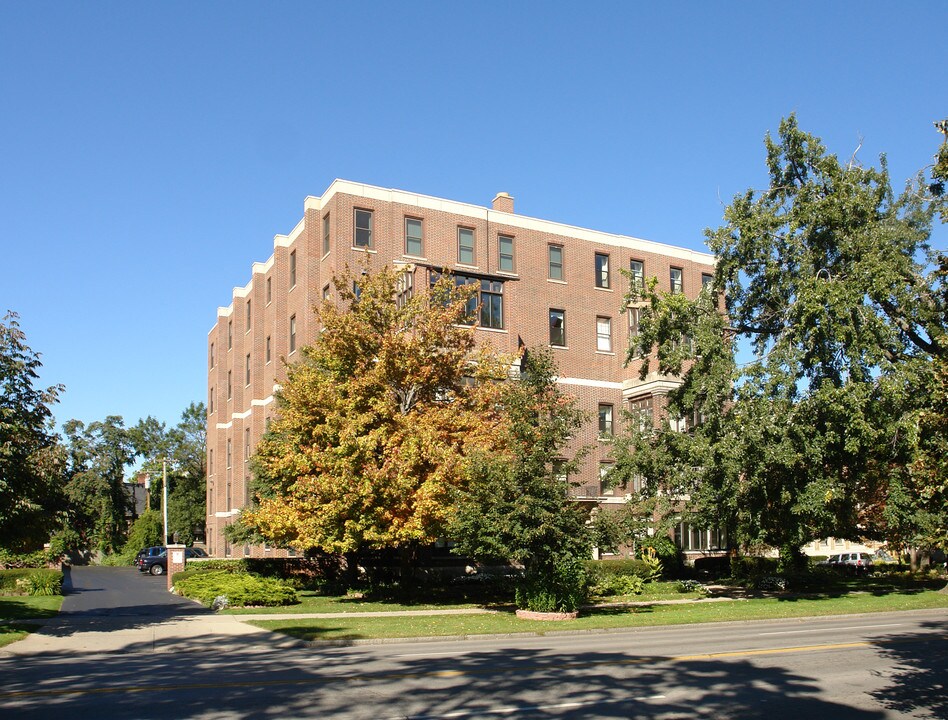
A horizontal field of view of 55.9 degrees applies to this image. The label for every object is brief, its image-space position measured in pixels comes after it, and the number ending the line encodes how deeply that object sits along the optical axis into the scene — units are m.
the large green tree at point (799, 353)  28.53
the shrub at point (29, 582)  35.94
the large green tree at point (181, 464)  88.31
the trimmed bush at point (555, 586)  25.27
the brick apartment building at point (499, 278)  42.88
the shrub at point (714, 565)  43.53
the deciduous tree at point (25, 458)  20.14
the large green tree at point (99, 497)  80.62
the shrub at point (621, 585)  33.52
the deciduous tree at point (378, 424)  27.38
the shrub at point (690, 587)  35.72
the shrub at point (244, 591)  28.69
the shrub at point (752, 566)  40.81
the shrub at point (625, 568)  36.47
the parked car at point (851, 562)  49.69
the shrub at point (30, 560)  42.72
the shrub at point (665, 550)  41.61
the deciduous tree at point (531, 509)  24.88
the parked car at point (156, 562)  57.22
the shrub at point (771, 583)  35.77
